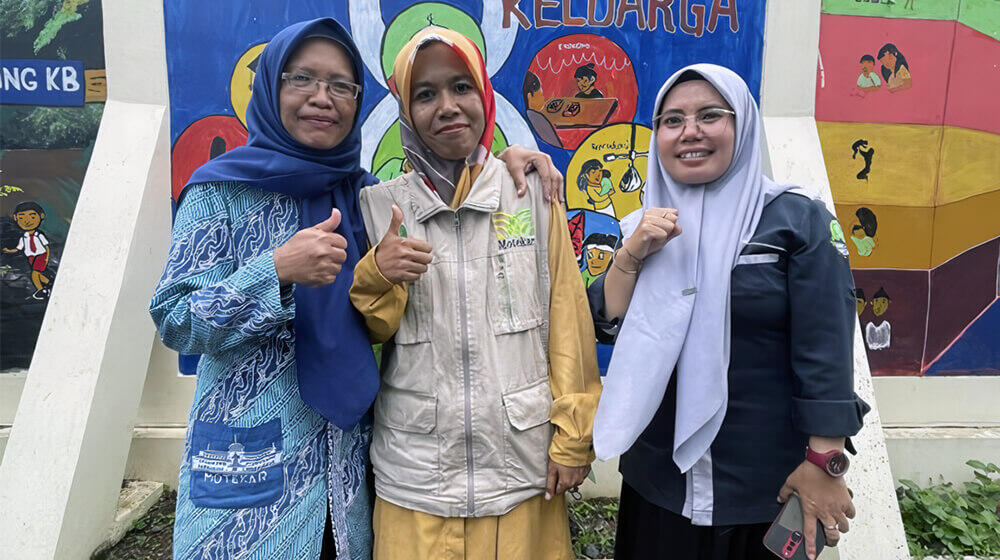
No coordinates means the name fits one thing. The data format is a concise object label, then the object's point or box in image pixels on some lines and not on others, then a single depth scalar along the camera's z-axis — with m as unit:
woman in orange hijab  1.55
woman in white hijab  1.45
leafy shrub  3.05
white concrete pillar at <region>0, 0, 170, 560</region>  2.64
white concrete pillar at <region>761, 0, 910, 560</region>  2.61
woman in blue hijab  1.45
